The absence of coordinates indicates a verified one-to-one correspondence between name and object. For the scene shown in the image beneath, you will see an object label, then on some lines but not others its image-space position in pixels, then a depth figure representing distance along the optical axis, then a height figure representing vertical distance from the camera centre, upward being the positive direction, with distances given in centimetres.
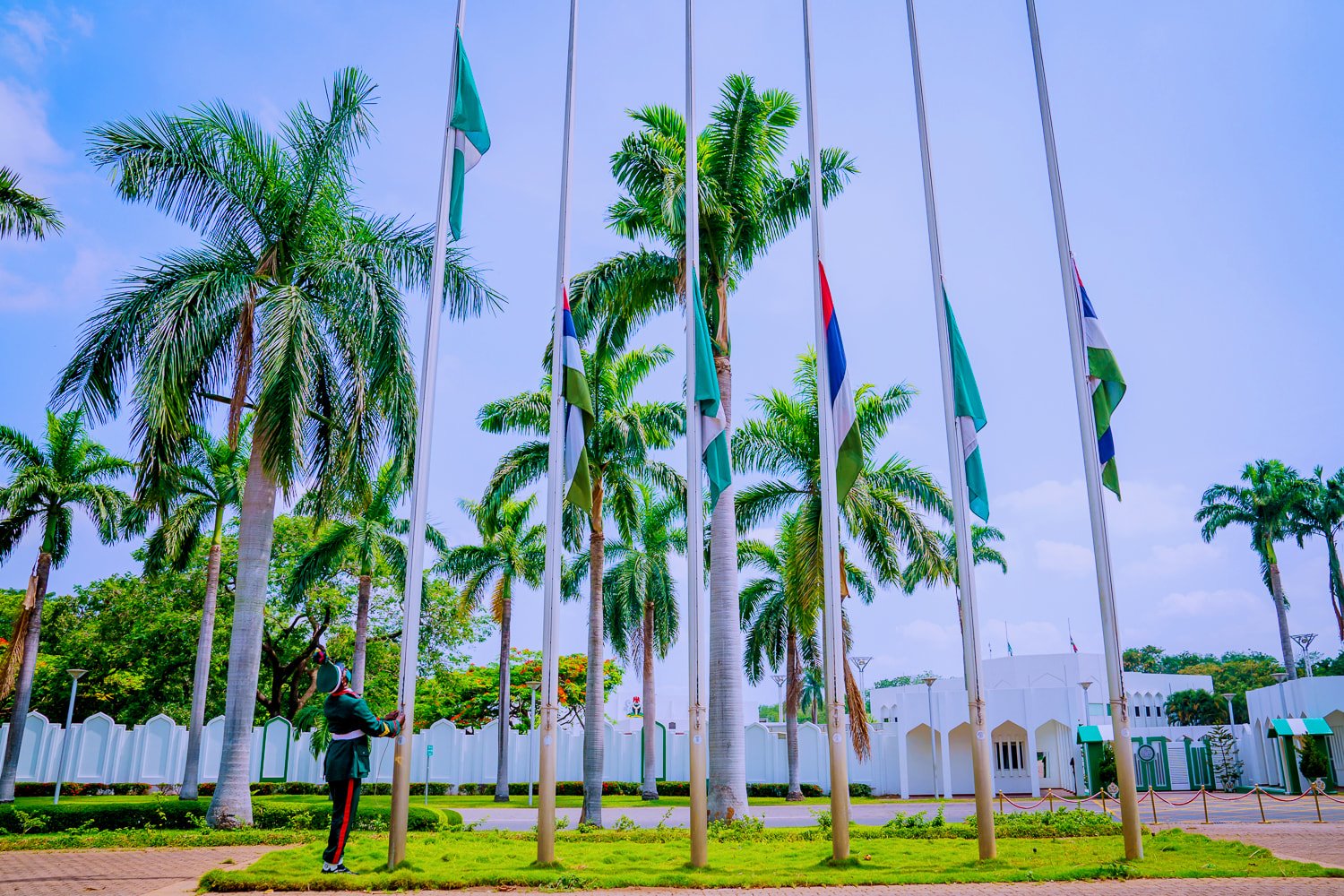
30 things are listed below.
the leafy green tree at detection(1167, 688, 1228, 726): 5250 +88
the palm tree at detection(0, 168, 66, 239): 1530 +778
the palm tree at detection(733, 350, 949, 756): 2358 +581
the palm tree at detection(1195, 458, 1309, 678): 4459 +960
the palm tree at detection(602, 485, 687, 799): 3347 +430
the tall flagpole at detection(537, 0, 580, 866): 998 +135
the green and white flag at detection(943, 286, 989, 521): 1166 +346
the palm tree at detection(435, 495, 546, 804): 3120 +502
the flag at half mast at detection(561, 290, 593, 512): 1104 +329
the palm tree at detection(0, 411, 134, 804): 2545 +582
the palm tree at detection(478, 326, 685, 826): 2200 +626
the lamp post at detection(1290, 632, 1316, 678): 4078 +341
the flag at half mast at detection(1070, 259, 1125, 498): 1148 +370
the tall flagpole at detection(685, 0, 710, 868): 985 +134
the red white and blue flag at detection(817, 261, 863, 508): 1134 +336
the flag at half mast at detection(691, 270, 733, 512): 1122 +345
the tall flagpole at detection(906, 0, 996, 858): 1035 +151
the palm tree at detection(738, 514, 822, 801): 3275 +310
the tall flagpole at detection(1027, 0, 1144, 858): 1025 +228
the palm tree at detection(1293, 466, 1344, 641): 4422 +912
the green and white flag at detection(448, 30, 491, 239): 1176 +684
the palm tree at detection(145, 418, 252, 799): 2572 +573
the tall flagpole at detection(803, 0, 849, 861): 992 +107
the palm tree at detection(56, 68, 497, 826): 1625 +683
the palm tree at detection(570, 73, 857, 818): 1712 +908
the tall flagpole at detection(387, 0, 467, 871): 976 +209
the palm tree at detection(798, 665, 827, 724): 6655 +243
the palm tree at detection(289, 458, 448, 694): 2927 +512
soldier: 955 -16
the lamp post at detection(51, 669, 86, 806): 2238 +19
